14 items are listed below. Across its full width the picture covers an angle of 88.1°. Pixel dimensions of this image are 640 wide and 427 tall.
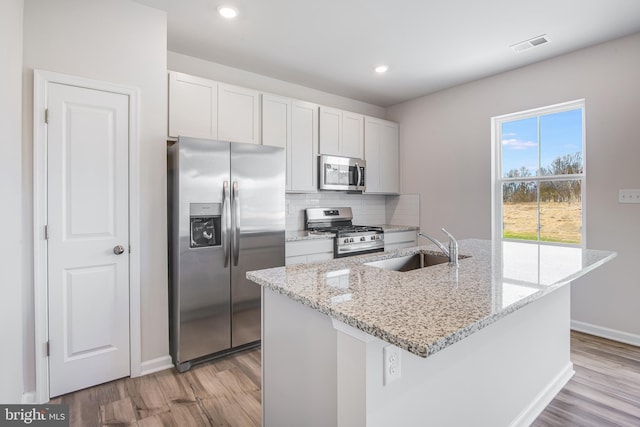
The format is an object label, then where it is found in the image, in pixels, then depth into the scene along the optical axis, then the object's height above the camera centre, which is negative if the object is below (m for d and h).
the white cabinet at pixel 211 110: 2.87 +0.95
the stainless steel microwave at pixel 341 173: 3.83 +0.47
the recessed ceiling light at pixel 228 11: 2.42 +1.50
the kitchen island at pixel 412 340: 1.01 -0.51
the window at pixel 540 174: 3.22 +0.39
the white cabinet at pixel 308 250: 3.25 -0.40
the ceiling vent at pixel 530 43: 2.83 +1.48
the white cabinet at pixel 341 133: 3.88 +0.97
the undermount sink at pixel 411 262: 2.08 -0.33
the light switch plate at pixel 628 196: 2.77 +0.13
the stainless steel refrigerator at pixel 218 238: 2.45 -0.21
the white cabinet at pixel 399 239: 4.19 -0.36
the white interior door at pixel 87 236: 2.09 -0.16
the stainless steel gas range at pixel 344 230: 3.66 -0.22
